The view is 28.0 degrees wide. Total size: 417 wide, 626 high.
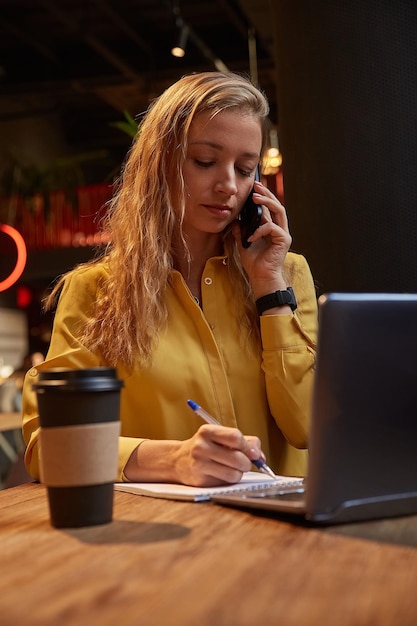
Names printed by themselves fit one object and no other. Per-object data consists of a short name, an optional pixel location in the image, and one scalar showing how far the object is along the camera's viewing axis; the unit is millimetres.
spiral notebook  1323
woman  1859
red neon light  10914
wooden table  717
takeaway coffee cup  1063
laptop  1033
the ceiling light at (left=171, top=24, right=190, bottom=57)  7290
